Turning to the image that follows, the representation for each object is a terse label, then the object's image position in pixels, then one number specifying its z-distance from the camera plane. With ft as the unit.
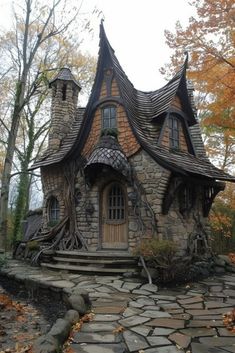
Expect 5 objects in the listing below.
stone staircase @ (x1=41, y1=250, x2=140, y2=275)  30.81
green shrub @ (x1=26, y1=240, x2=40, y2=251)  38.50
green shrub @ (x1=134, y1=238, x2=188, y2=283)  28.09
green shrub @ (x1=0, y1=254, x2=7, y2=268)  32.23
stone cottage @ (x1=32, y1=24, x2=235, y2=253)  34.27
